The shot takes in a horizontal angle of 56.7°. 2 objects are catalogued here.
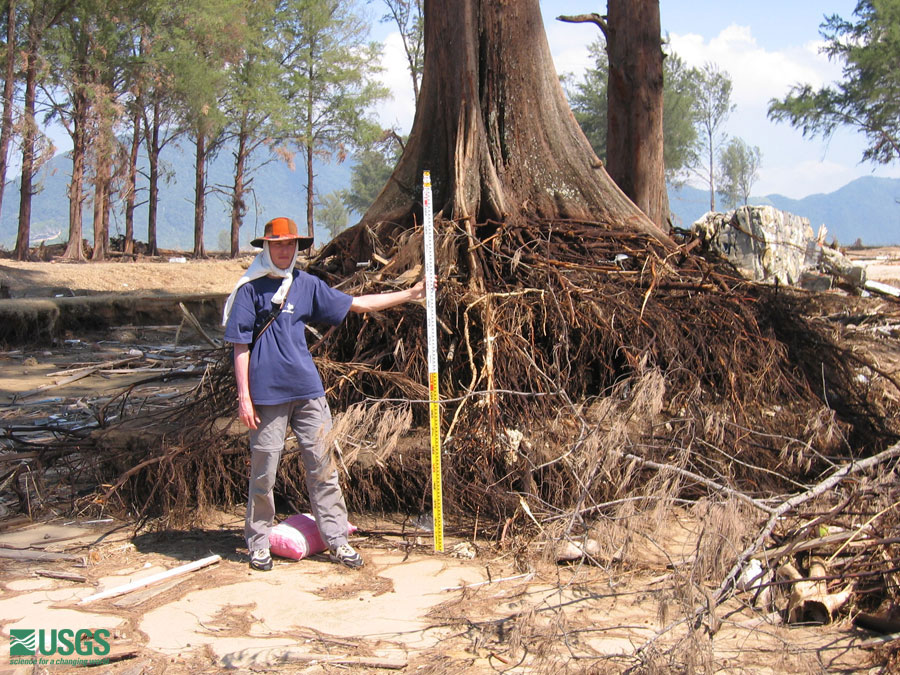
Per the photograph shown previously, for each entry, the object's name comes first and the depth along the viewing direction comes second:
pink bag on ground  4.53
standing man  4.29
